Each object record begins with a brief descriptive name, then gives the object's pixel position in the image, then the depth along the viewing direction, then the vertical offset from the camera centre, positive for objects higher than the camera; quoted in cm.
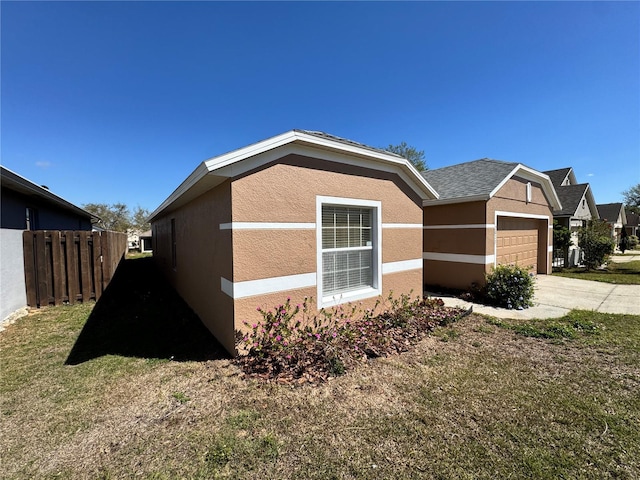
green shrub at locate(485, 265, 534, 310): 730 -162
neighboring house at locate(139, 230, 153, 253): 3828 -139
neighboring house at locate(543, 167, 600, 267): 1616 +136
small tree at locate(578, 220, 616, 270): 1402 -75
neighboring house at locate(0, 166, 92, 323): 594 +40
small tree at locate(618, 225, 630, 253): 2573 -121
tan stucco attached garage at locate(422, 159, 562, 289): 862 +42
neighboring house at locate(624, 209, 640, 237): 3844 +105
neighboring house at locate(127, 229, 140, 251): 4470 -100
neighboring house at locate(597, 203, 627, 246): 2976 +178
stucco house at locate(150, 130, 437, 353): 421 +11
